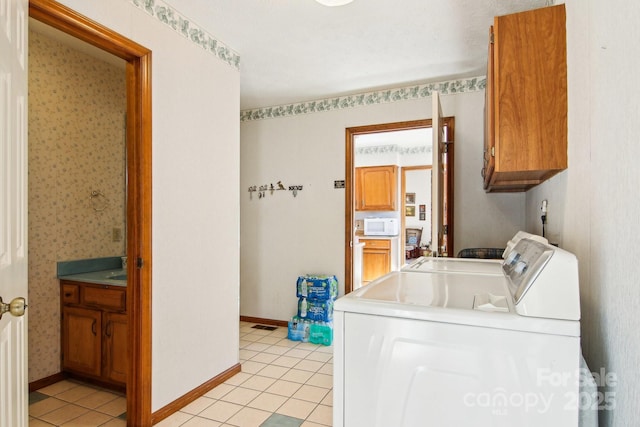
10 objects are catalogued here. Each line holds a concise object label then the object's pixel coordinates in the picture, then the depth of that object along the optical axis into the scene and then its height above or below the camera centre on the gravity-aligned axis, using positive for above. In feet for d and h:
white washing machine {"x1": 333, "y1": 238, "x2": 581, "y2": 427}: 2.56 -1.17
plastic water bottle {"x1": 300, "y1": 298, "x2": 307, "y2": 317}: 11.35 -3.19
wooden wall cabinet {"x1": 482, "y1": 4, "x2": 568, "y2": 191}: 4.46 +1.59
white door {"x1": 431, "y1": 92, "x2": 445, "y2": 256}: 7.08 +0.61
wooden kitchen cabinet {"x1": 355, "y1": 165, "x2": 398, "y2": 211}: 20.59 +1.45
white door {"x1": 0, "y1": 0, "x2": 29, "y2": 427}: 3.12 +0.04
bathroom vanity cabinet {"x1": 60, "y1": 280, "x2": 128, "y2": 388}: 7.52 -2.74
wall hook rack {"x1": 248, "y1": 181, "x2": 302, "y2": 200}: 12.50 +0.87
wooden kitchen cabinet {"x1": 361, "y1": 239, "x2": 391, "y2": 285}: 20.27 -2.75
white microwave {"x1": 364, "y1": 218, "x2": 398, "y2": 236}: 20.77 -0.94
